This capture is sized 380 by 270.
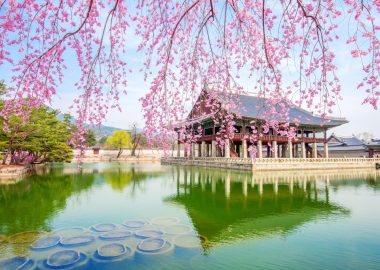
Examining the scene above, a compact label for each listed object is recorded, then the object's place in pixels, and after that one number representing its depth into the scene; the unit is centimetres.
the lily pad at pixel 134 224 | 897
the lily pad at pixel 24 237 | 755
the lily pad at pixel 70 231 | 817
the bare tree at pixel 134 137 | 6631
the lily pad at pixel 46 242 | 716
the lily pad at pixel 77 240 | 738
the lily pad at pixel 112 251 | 663
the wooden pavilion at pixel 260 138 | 2981
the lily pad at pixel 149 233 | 790
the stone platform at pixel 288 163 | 2598
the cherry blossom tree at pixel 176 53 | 381
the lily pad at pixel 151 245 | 695
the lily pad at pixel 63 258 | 615
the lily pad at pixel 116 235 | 779
